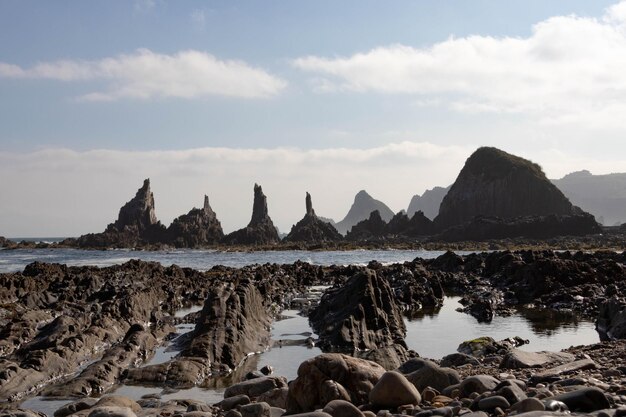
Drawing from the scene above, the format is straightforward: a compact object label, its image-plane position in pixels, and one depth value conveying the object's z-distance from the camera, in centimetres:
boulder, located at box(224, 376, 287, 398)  1230
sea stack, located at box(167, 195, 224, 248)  14862
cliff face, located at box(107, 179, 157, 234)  16177
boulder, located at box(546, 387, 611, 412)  798
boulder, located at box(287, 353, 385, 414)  1023
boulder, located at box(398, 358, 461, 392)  1099
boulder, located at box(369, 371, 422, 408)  966
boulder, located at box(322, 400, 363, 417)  870
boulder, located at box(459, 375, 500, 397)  971
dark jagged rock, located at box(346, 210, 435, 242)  15025
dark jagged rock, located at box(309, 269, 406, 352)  2102
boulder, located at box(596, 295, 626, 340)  2058
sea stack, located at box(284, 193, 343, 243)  15350
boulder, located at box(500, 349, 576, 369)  1400
